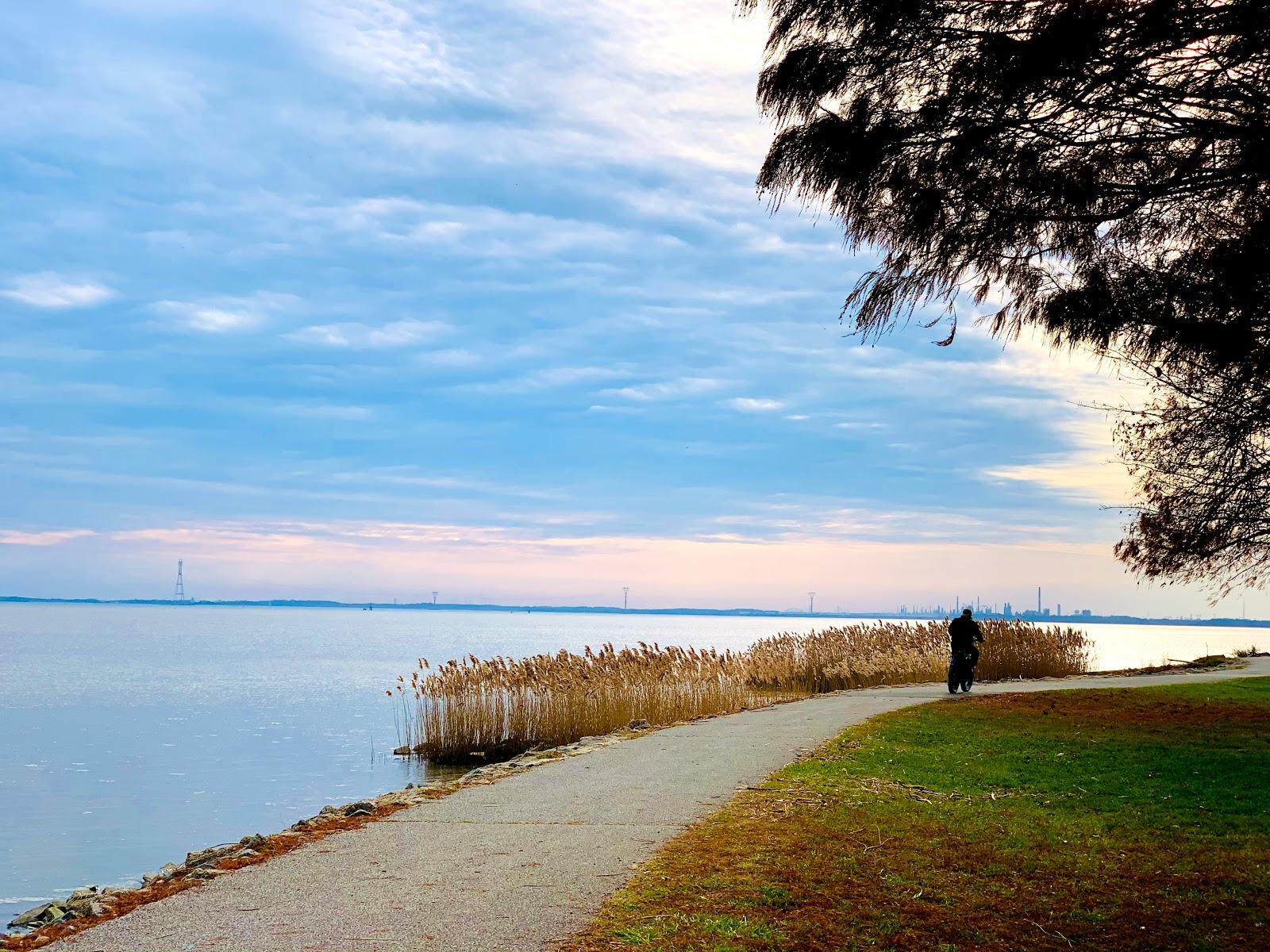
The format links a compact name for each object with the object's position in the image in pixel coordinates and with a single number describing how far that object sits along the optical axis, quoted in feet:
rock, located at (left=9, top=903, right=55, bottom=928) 32.17
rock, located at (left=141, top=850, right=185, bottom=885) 34.60
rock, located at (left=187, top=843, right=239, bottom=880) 36.15
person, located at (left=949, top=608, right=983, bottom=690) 75.05
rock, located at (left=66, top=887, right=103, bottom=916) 26.58
